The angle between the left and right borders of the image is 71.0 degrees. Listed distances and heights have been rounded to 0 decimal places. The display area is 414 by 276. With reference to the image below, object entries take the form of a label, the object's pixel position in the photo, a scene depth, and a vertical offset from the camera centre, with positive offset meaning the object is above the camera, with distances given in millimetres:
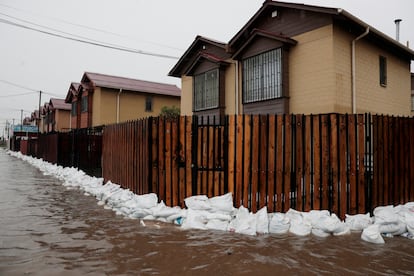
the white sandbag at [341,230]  4602 -1348
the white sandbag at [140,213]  5574 -1297
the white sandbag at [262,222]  4723 -1260
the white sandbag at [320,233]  4562 -1386
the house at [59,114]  34438 +3780
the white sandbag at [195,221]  4945 -1299
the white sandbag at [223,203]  5078 -1012
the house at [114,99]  22328 +3884
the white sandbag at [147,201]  5629 -1088
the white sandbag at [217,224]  4859 -1337
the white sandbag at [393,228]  4609 -1312
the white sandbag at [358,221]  4812 -1270
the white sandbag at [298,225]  4637 -1287
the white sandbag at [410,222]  4582 -1223
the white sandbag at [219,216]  4961 -1217
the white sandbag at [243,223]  4648 -1274
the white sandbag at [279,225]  4719 -1297
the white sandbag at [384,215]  4652 -1146
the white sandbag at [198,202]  5195 -1033
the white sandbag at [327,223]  4582 -1242
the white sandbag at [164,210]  5340 -1211
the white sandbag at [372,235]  4273 -1323
